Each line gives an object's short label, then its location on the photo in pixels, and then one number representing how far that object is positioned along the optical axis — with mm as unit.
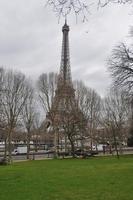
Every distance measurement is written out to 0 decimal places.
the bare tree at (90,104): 30470
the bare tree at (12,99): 23921
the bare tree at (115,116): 31940
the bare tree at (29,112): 26203
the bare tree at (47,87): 28346
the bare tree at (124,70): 15507
